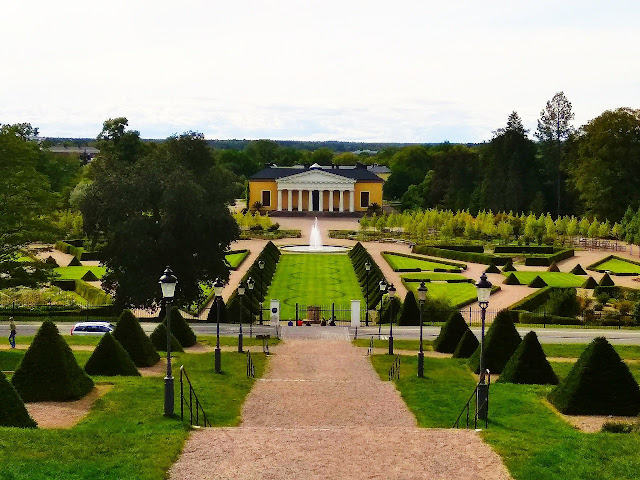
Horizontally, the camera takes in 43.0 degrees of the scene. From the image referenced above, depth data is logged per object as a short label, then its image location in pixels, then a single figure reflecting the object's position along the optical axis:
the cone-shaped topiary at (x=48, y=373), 19.47
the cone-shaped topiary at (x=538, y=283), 53.81
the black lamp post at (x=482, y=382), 18.53
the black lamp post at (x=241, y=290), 31.93
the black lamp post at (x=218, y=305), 25.98
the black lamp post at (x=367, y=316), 42.34
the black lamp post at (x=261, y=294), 48.03
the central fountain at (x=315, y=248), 78.74
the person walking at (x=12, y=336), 31.25
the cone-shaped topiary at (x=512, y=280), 56.12
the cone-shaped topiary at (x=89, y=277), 56.25
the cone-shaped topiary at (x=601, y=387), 19.22
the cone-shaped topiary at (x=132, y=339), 25.81
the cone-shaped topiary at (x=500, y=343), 25.69
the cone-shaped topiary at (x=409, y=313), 41.44
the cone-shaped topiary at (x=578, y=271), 62.44
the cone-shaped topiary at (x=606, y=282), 52.39
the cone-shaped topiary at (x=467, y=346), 29.83
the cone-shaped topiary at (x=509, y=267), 64.50
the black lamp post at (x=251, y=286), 40.51
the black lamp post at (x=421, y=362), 25.33
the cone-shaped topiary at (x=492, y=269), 63.28
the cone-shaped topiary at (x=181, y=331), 32.28
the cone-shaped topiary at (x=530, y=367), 23.16
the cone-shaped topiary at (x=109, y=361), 23.34
